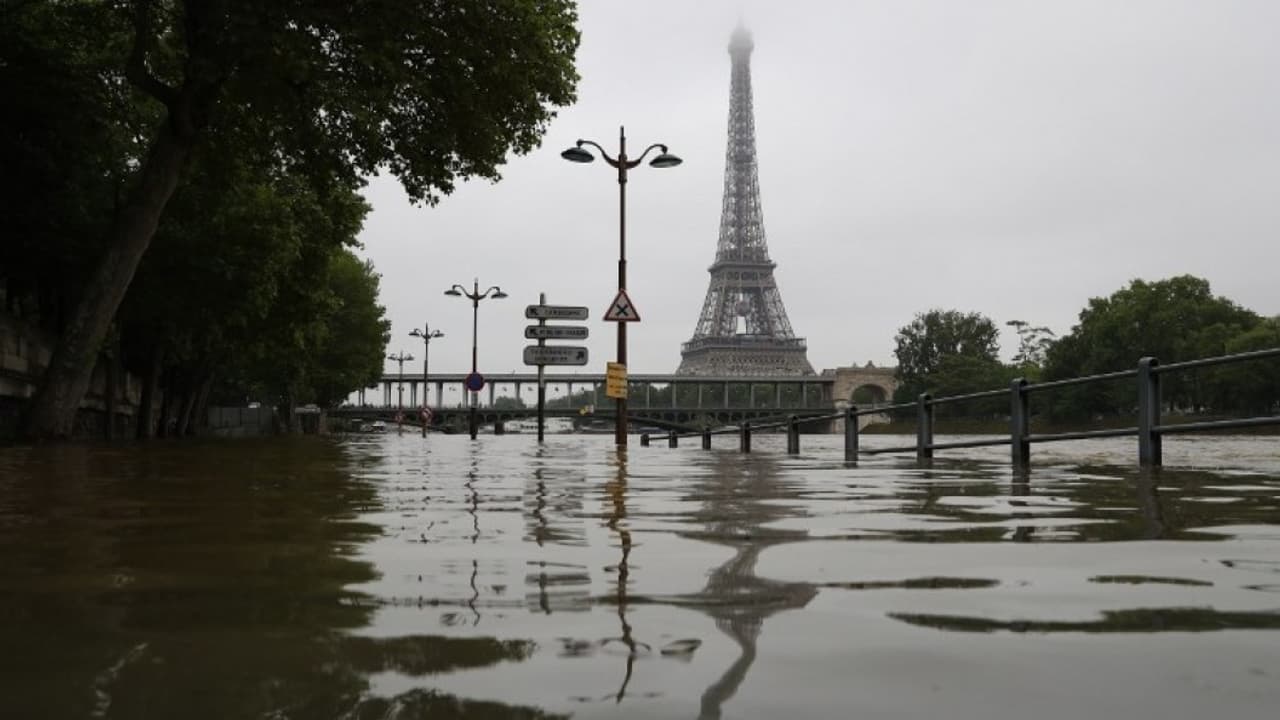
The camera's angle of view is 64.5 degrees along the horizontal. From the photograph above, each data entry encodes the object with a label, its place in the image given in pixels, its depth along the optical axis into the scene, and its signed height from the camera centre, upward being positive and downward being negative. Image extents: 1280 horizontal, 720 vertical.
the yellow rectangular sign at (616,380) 20.78 +1.03
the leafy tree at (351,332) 47.84 +4.69
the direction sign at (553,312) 23.80 +2.77
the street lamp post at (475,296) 46.56 +6.19
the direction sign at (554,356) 23.67 +1.74
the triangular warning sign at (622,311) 20.83 +2.44
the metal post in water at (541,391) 26.53 +1.08
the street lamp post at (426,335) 67.25 +6.31
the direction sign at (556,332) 23.97 +2.31
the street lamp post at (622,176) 21.95 +6.13
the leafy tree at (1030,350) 102.06 +8.24
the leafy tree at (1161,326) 73.19 +7.85
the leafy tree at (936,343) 116.50 +10.05
